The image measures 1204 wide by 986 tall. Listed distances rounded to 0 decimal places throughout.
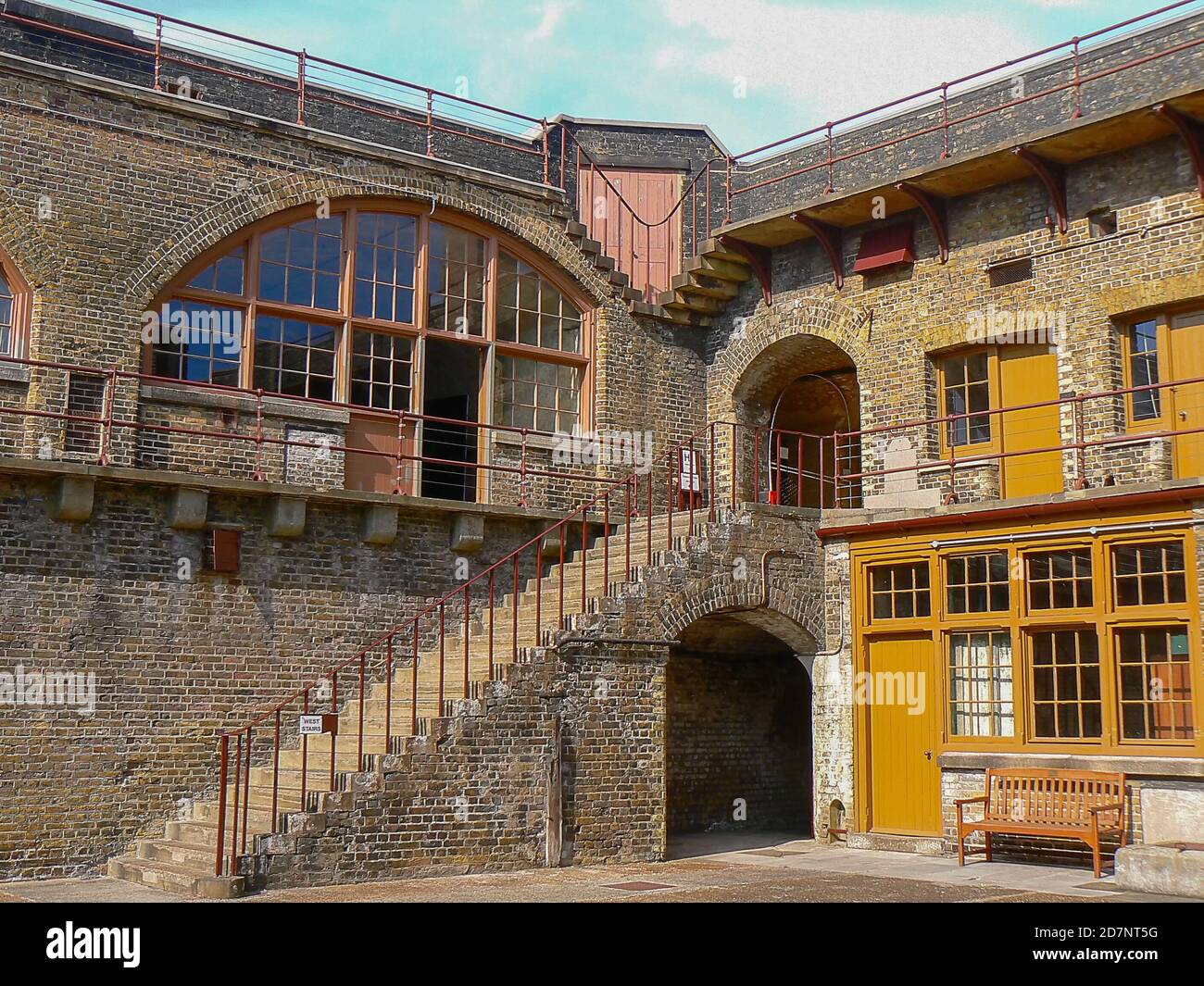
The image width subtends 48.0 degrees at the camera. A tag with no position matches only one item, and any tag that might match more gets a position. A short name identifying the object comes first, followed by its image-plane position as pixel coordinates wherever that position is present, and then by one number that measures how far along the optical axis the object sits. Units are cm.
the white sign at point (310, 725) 1100
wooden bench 1177
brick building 1219
